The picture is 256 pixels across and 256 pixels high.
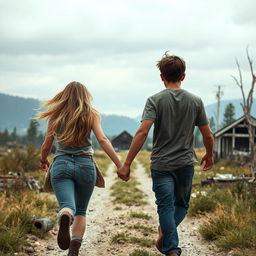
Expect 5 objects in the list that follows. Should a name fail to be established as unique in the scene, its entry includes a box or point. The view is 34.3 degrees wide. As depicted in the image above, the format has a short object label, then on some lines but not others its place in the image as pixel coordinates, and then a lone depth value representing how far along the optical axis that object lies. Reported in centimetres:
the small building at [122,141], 8675
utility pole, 6907
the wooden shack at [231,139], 3516
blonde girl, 436
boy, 435
